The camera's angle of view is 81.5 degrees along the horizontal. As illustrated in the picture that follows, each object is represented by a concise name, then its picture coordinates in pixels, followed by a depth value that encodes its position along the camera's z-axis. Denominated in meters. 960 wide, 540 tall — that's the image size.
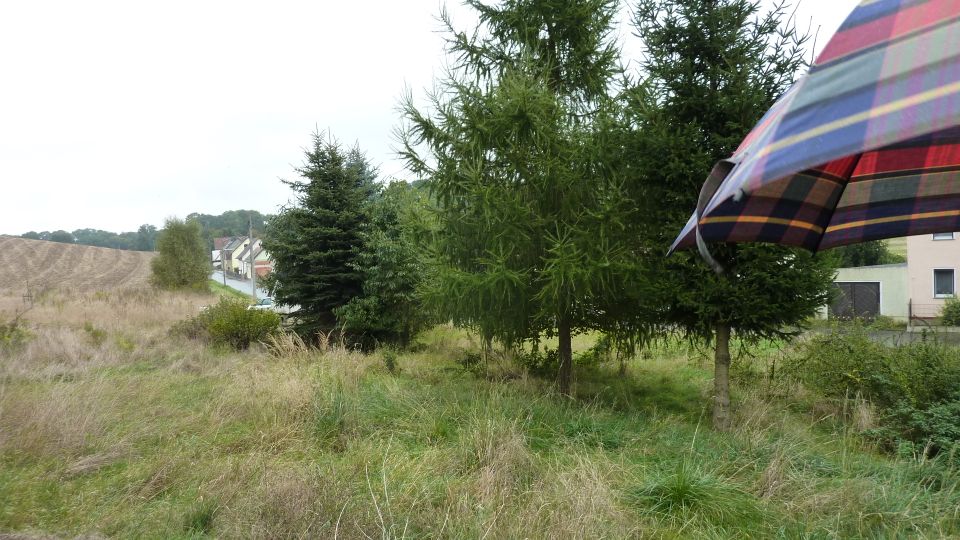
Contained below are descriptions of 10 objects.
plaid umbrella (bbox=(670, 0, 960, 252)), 1.13
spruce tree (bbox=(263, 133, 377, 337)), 14.38
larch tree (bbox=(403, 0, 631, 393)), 6.64
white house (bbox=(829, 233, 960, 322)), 23.80
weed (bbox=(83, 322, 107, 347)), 12.47
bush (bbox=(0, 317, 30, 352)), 10.57
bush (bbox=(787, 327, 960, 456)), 5.80
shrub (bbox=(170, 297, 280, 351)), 13.83
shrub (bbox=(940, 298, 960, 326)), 20.72
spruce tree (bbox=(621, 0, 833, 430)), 5.80
